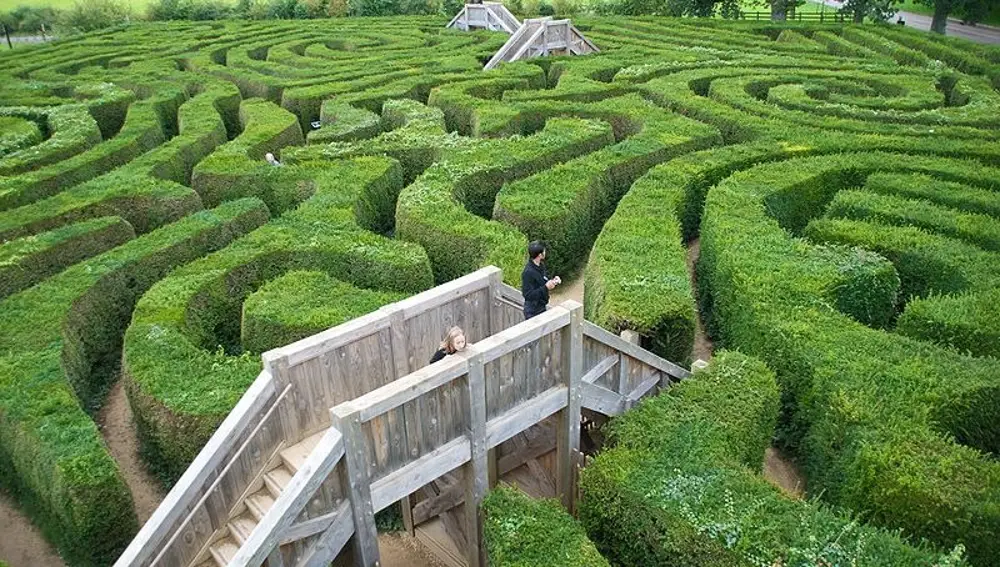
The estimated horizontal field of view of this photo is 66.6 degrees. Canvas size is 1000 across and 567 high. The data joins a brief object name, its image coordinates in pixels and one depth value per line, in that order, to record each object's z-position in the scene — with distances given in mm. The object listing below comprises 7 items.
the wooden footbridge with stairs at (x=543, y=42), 31500
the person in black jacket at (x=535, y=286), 10250
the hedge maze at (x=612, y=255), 8688
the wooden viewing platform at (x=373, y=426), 7812
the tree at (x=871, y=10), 38719
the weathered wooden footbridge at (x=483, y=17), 39750
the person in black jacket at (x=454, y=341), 8406
